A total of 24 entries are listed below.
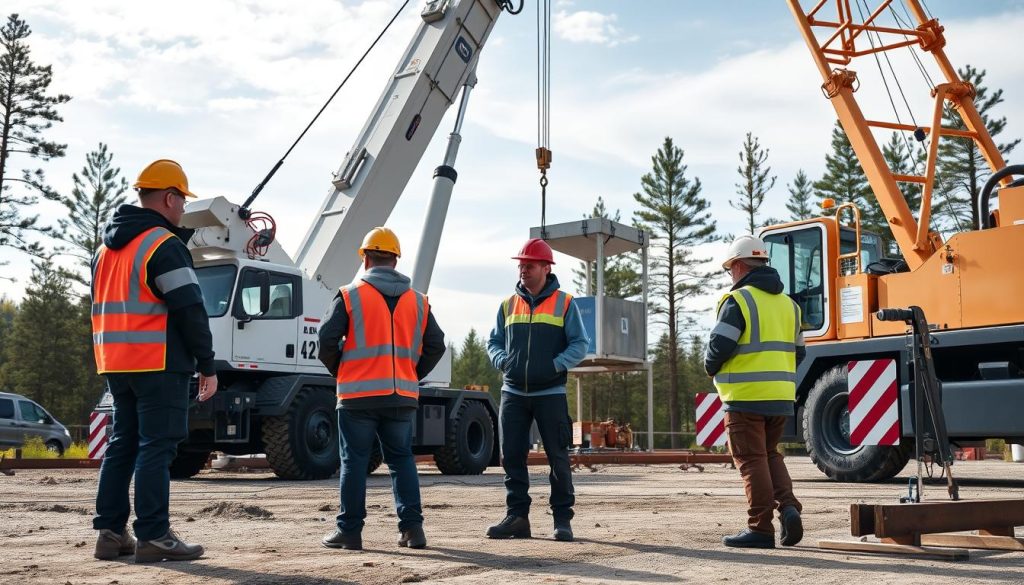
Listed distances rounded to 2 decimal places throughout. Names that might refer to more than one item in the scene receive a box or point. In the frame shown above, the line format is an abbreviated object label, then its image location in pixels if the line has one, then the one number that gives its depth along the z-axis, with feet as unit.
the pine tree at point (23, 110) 136.36
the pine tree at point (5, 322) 254.59
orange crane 37.70
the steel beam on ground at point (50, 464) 55.52
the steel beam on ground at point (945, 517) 18.88
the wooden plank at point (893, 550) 18.79
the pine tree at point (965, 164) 156.28
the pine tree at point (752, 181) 180.75
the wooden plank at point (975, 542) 19.99
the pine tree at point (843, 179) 172.24
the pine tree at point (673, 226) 181.57
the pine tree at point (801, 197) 185.16
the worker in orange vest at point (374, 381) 20.15
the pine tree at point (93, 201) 176.35
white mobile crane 42.73
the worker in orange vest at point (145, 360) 18.30
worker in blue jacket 22.30
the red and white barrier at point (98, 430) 45.70
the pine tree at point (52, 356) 195.11
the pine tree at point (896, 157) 164.96
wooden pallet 18.92
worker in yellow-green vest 21.12
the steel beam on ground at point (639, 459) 63.23
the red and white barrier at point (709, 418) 46.29
